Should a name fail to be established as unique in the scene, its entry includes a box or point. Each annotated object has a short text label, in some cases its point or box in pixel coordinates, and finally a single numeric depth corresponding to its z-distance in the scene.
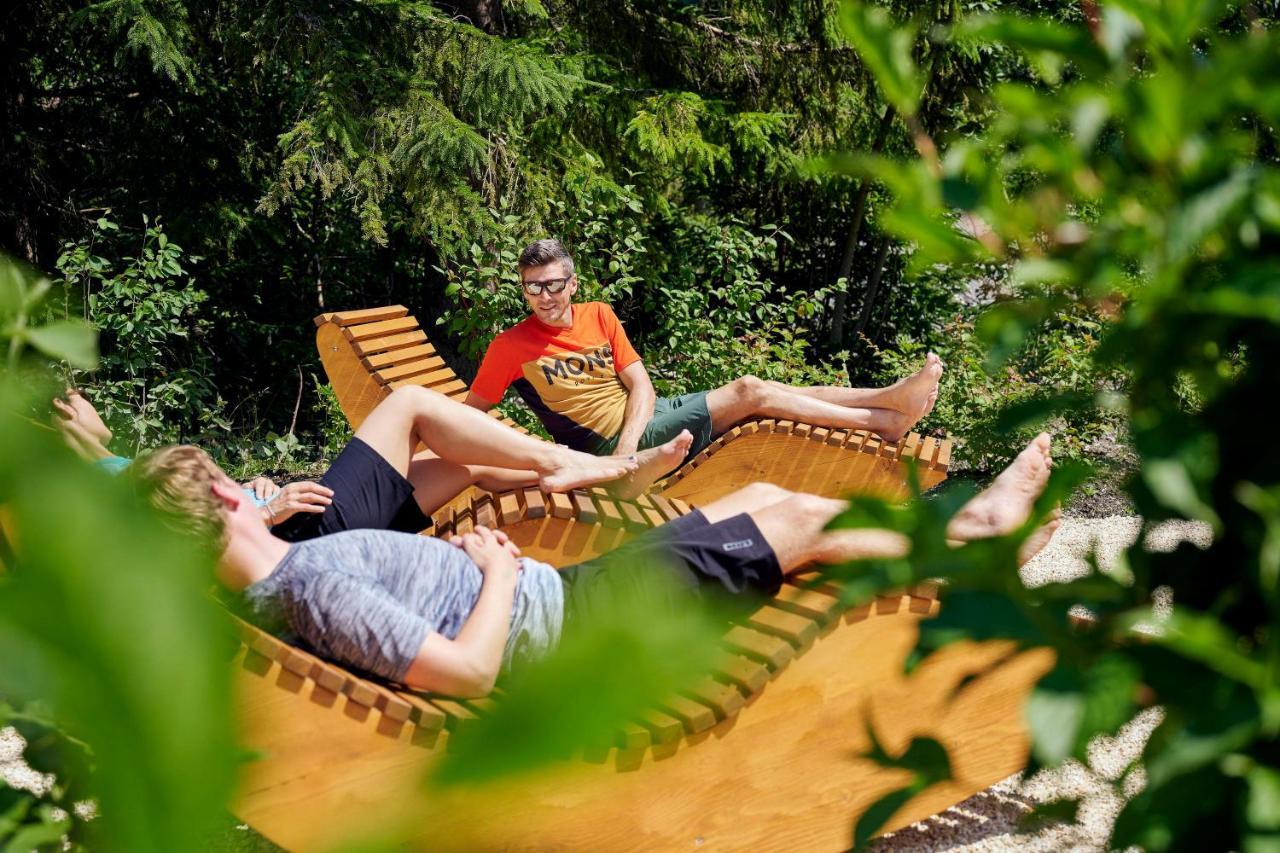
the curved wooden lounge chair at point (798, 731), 2.30
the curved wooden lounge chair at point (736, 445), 4.94
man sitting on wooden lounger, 5.23
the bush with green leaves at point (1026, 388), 6.90
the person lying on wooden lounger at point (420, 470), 3.74
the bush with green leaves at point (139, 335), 7.44
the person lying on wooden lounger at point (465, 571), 2.49
